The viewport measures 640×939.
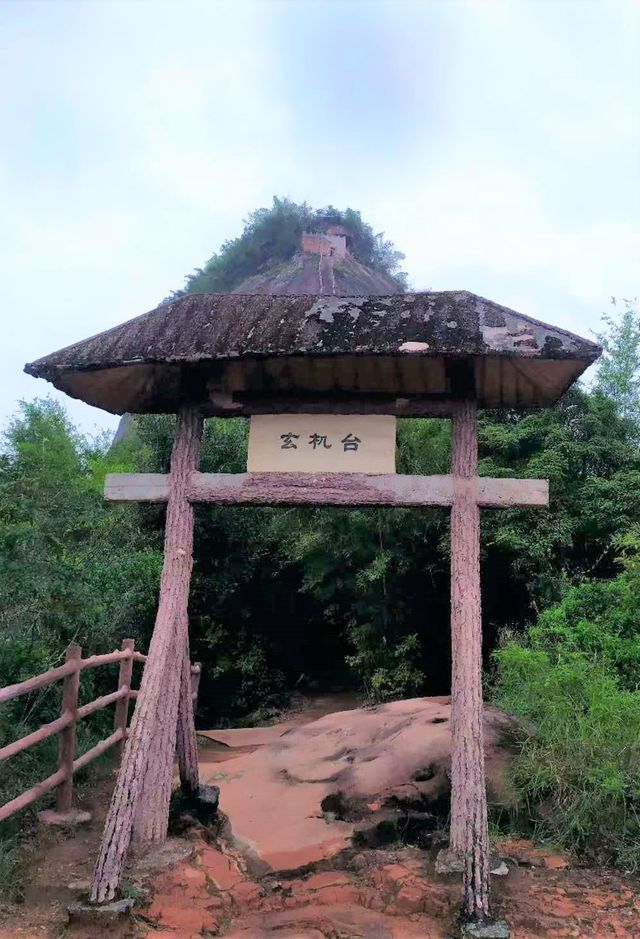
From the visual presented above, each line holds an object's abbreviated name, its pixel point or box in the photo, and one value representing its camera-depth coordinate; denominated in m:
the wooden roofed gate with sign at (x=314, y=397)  4.16
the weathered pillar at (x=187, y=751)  5.11
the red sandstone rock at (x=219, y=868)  3.96
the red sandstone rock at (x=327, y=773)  4.89
